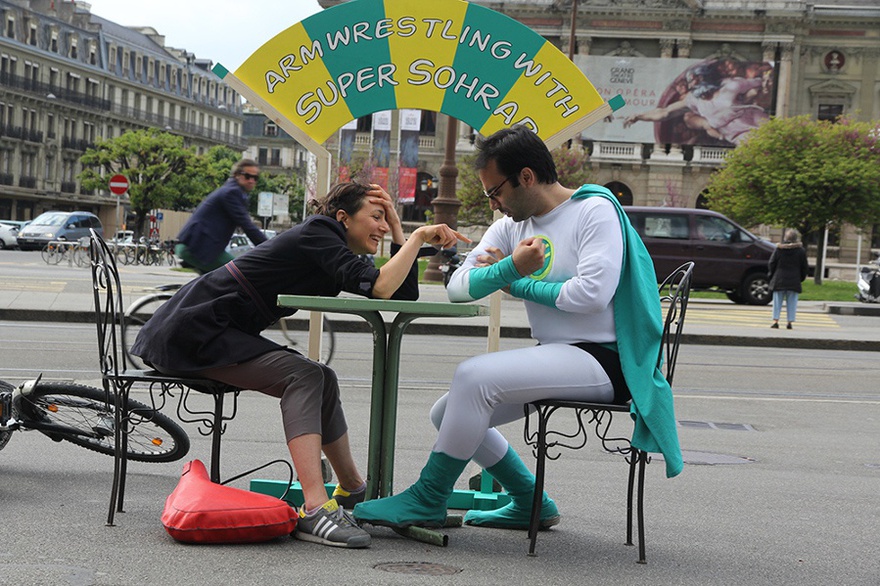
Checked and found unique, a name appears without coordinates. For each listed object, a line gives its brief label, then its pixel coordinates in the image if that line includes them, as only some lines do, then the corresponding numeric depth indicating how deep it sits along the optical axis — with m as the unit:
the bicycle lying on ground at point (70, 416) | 5.11
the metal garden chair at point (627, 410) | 3.90
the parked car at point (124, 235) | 62.50
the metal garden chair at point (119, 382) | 4.12
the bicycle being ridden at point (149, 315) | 10.23
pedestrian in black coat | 18.11
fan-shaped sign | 5.09
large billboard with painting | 61.75
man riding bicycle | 9.95
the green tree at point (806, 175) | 43.22
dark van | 26.05
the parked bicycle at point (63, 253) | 34.44
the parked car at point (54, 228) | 43.94
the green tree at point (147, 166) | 69.50
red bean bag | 3.86
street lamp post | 25.53
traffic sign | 31.50
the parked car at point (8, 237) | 48.62
